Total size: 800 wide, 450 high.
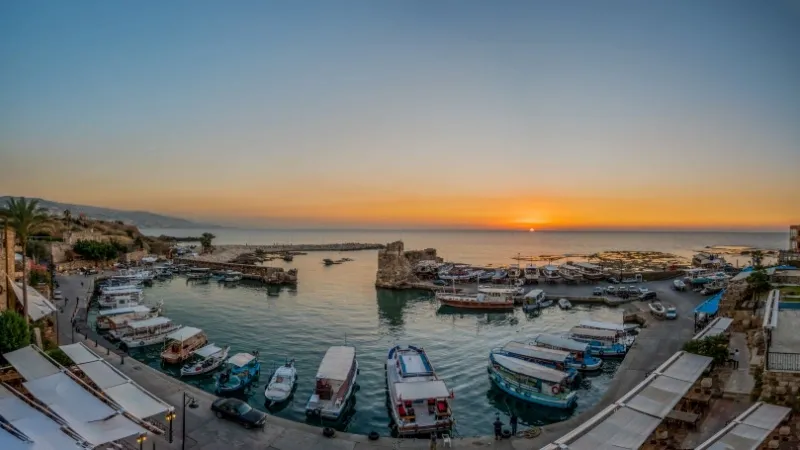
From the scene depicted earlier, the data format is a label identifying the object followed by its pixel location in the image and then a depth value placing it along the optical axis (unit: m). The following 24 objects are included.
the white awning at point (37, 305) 25.34
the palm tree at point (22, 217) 26.11
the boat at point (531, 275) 66.56
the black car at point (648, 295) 49.74
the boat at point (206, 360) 28.00
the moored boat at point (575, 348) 28.89
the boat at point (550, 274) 66.88
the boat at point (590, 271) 66.44
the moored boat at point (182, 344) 30.38
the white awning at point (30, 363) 17.89
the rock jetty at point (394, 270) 66.38
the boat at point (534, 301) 49.41
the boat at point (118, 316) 37.47
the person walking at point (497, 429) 18.14
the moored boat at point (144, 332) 34.53
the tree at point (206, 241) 111.64
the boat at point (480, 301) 50.28
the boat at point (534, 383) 23.69
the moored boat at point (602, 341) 31.67
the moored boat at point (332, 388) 21.97
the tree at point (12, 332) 19.89
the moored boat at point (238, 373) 24.91
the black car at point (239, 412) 18.50
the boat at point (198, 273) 71.88
